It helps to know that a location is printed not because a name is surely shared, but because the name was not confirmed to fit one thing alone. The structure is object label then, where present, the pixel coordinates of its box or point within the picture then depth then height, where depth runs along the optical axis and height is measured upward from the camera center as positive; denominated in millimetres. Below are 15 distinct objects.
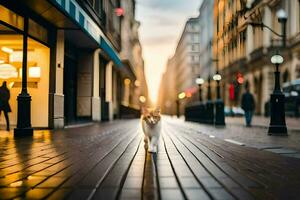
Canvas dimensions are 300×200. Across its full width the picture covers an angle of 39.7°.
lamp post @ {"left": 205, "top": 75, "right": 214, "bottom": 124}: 21031 -5
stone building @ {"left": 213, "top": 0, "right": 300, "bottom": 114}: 36375 +5074
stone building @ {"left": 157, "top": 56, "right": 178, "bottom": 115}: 135725 +7564
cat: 6730 -230
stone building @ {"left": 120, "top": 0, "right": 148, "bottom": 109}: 36562 +7362
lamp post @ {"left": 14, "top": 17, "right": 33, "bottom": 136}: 10547 +13
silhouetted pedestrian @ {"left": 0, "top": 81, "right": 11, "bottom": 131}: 13367 +370
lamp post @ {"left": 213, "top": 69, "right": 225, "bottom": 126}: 19562 -98
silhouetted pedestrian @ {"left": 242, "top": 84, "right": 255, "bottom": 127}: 19125 +322
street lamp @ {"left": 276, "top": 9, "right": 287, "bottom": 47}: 26572 +6202
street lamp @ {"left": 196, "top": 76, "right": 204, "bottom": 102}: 29209 +2243
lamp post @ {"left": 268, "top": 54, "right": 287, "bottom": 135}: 13008 -30
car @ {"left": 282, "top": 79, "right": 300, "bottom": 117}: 32531 +1175
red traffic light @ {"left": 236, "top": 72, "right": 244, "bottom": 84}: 40356 +3359
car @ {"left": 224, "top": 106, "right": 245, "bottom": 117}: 43475 -4
